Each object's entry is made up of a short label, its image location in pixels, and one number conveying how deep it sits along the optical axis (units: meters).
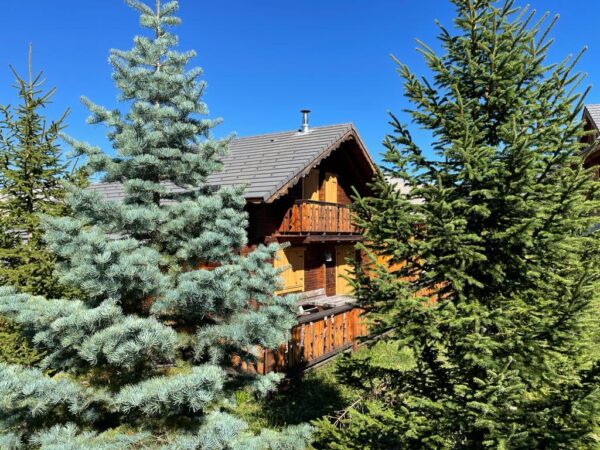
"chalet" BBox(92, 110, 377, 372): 8.84
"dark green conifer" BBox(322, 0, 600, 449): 3.29
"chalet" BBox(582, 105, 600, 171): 16.07
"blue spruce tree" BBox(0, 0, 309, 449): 3.31
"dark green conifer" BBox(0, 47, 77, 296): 5.19
